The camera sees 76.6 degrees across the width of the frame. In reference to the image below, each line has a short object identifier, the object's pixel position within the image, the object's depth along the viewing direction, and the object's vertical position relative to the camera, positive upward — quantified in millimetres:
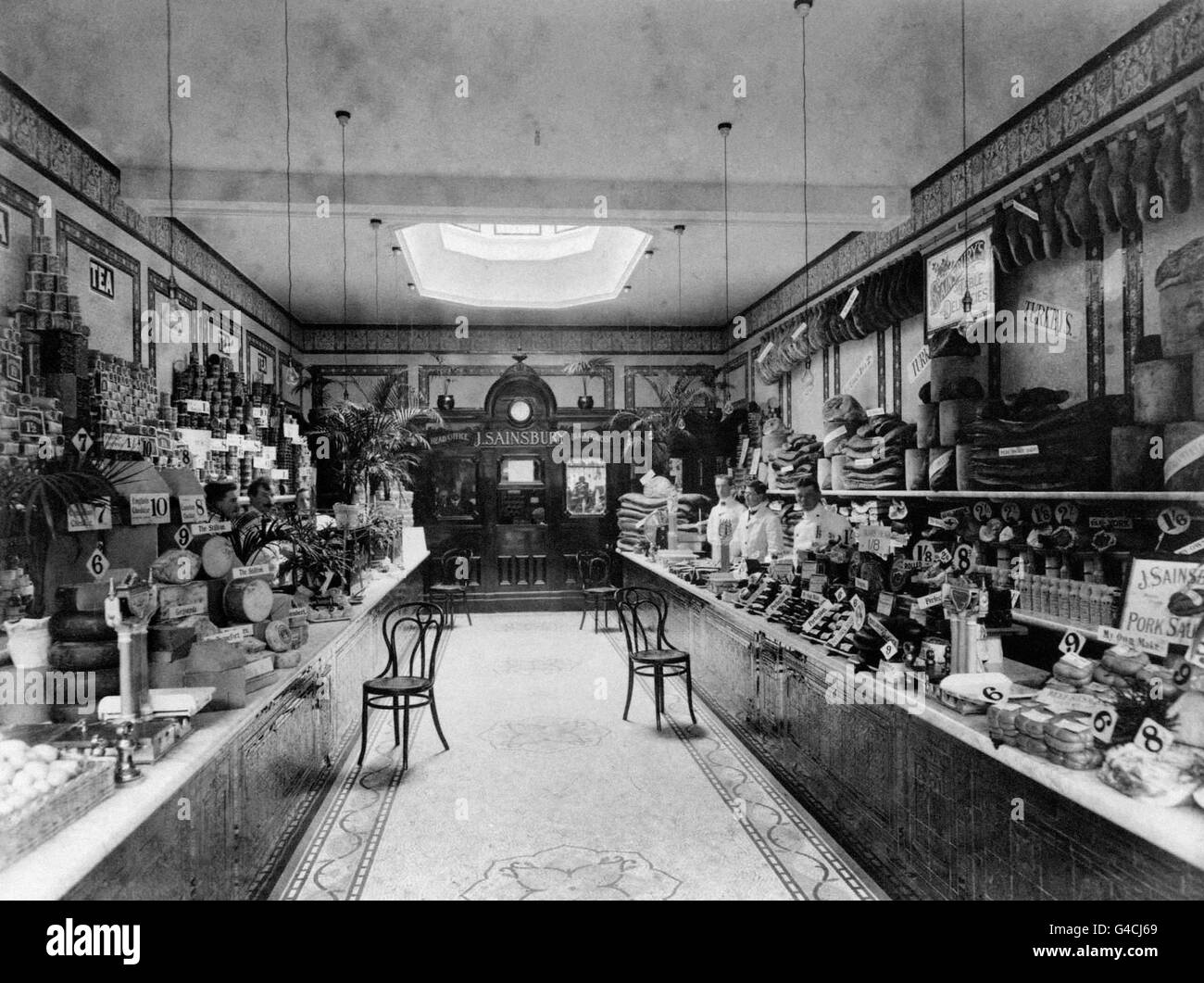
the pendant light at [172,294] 5977 +1574
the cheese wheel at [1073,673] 2494 -624
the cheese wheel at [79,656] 2420 -520
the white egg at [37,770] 1874 -687
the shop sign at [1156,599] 2355 -384
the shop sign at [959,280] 4762 +1358
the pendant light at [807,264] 3455 +1781
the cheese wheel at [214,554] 3197 -271
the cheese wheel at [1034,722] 2209 -698
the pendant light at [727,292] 4680 +2250
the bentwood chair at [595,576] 9005 -1156
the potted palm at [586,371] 10133 +1604
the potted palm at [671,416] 9148 +897
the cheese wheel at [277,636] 3420 -662
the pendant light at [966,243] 4957 +1567
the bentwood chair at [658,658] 5023 -1131
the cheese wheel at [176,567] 2852 -287
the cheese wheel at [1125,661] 2344 -555
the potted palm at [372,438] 8391 +585
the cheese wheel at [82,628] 2436 -437
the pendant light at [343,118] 4434 +2186
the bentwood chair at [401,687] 4359 -1143
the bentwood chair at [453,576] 9398 -1140
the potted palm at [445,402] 10094 +1151
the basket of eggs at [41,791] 1706 -724
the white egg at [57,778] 1880 -713
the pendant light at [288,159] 4406 +2197
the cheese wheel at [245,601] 3336 -488
